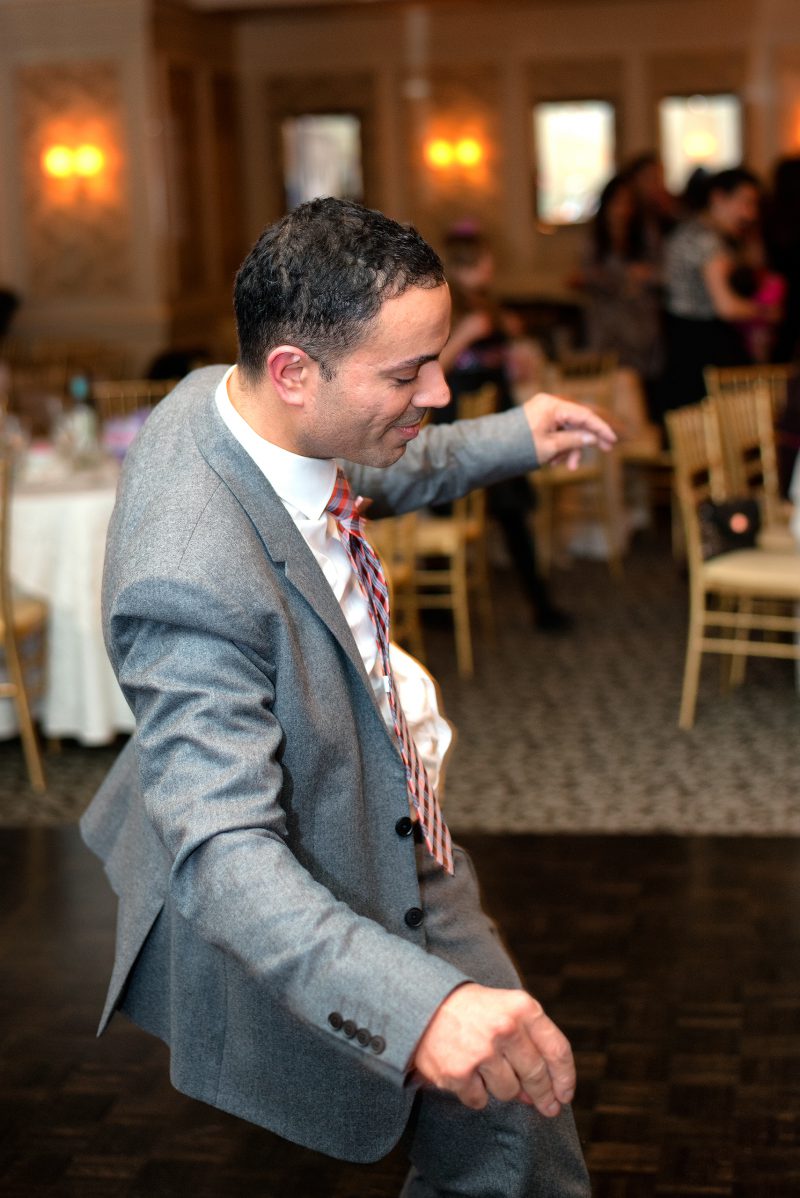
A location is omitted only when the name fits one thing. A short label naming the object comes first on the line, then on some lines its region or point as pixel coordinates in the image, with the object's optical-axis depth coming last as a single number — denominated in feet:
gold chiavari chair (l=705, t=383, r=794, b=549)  16.76
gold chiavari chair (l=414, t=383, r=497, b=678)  17.88
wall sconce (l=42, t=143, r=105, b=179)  34.17
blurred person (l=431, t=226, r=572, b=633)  18.71
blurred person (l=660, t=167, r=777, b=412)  21.72
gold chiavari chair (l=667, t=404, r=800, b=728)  14.66
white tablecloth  15.25
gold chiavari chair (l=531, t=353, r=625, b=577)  22.76
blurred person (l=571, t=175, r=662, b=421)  26.04
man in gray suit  3.96
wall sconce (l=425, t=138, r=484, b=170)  40.22
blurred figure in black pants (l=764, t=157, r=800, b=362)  26.71
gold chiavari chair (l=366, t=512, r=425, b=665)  16.11
